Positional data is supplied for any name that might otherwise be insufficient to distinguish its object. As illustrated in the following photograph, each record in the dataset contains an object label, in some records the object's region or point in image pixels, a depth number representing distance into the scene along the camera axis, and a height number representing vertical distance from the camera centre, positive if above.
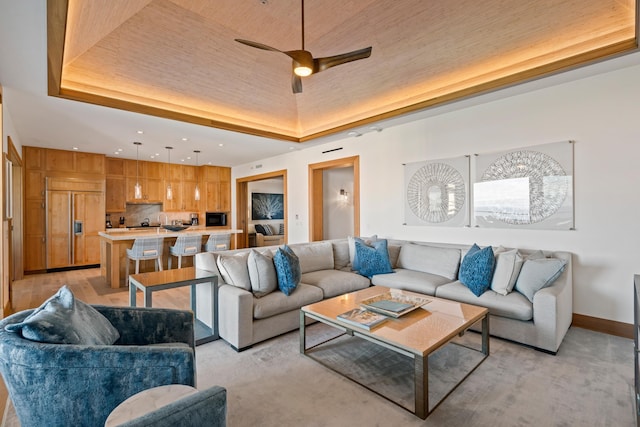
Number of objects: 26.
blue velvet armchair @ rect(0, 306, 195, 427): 1.25 -0.71
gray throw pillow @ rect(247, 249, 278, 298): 3.04 -0.63
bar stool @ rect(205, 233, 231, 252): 5.89 -0.60
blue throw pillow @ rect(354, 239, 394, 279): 4.00 -0.65
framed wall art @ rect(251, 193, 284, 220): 10.08 +0.20
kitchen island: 5.08 -0.65
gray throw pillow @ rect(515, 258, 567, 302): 2.88 -0.62
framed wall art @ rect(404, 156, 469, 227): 4.17 +0.27
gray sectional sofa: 2.73 -0.87
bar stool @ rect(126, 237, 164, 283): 4.98 -0.63
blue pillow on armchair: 1.31 -0.53
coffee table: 1.91 -0.86
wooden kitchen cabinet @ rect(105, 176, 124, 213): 7.64 +0.47
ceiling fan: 2.41 +1.24
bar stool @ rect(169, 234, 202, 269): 5.46 -0.63
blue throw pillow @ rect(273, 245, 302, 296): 3.12 -0.62
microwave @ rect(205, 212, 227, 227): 9.08 -0.21
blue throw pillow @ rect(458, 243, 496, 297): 3.15 -0.64
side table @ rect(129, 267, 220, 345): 2.73 -0.66
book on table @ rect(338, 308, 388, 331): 2.26 -0.83
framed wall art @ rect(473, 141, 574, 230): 3.38 +0.27
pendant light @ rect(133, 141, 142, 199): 5.94 +1.36
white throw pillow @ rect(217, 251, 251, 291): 3.05 -0.60
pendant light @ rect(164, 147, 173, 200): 6.09 +0.49
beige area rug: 1.89 -1.28
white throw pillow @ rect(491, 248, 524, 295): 3.07 -0.62
